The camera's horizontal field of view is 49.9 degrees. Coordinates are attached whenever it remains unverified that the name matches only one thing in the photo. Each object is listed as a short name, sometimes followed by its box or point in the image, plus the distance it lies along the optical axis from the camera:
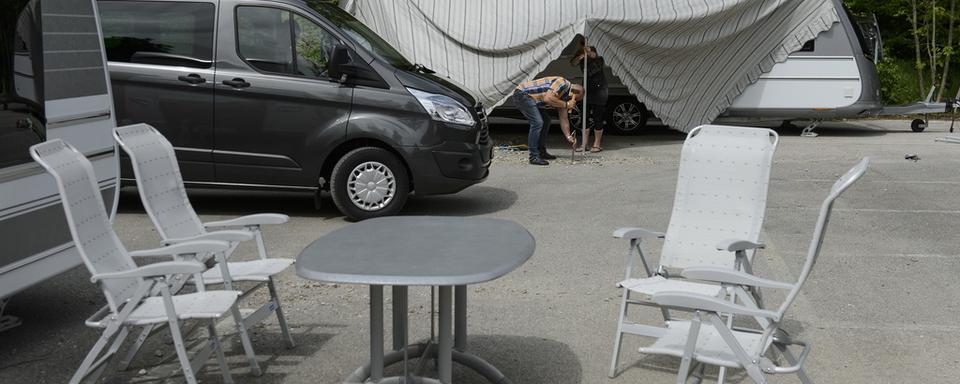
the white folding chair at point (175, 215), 5.19
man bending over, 13.25
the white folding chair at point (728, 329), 4.06
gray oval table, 3.84
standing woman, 14.69
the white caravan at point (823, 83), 16.48
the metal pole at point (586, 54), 14.06
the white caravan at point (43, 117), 5.01
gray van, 8.95
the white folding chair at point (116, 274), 4.25
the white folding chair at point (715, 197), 5.39
